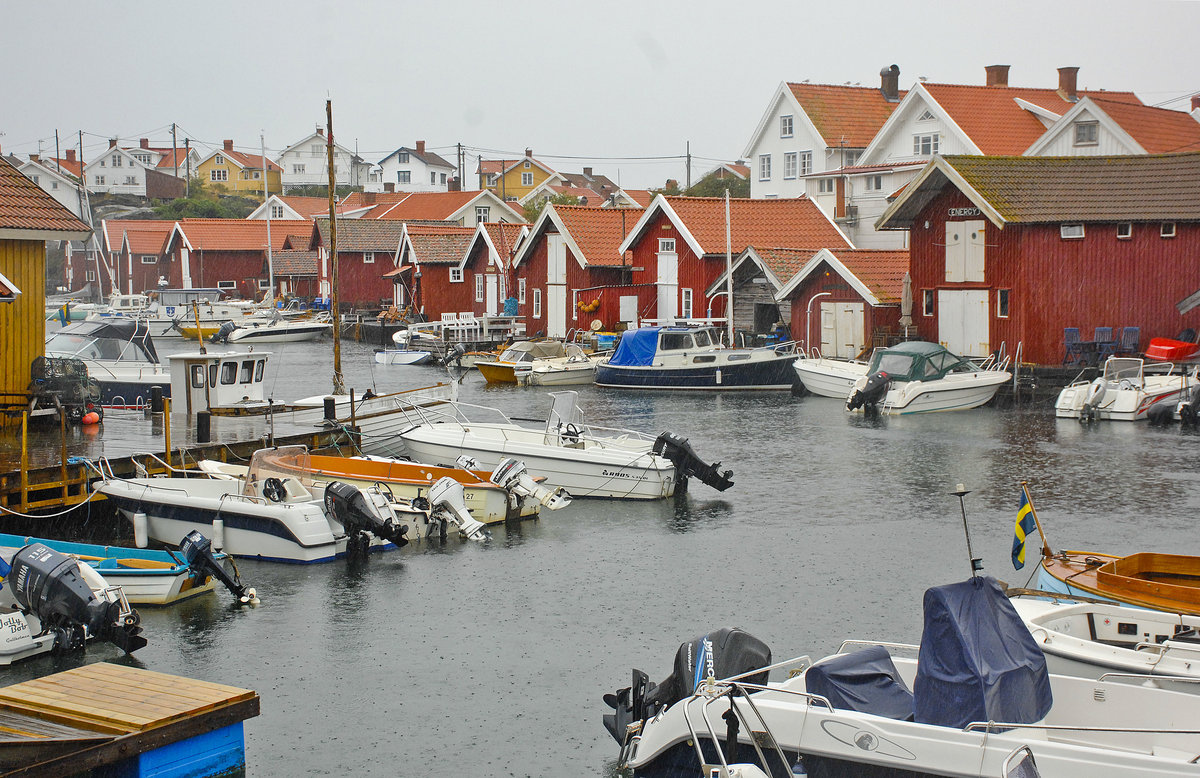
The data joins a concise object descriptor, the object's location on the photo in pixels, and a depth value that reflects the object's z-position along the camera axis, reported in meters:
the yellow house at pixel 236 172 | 121.00
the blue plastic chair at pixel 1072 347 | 32.09
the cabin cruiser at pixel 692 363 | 35.06
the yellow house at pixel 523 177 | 113.69
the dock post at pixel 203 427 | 19.67
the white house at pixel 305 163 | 120.94
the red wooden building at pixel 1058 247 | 32.00
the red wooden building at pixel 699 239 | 41.97
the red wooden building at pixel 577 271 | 44.94
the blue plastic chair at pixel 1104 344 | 31.95
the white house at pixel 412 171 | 117.31
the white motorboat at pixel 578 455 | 19.81
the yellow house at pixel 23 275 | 20.12
